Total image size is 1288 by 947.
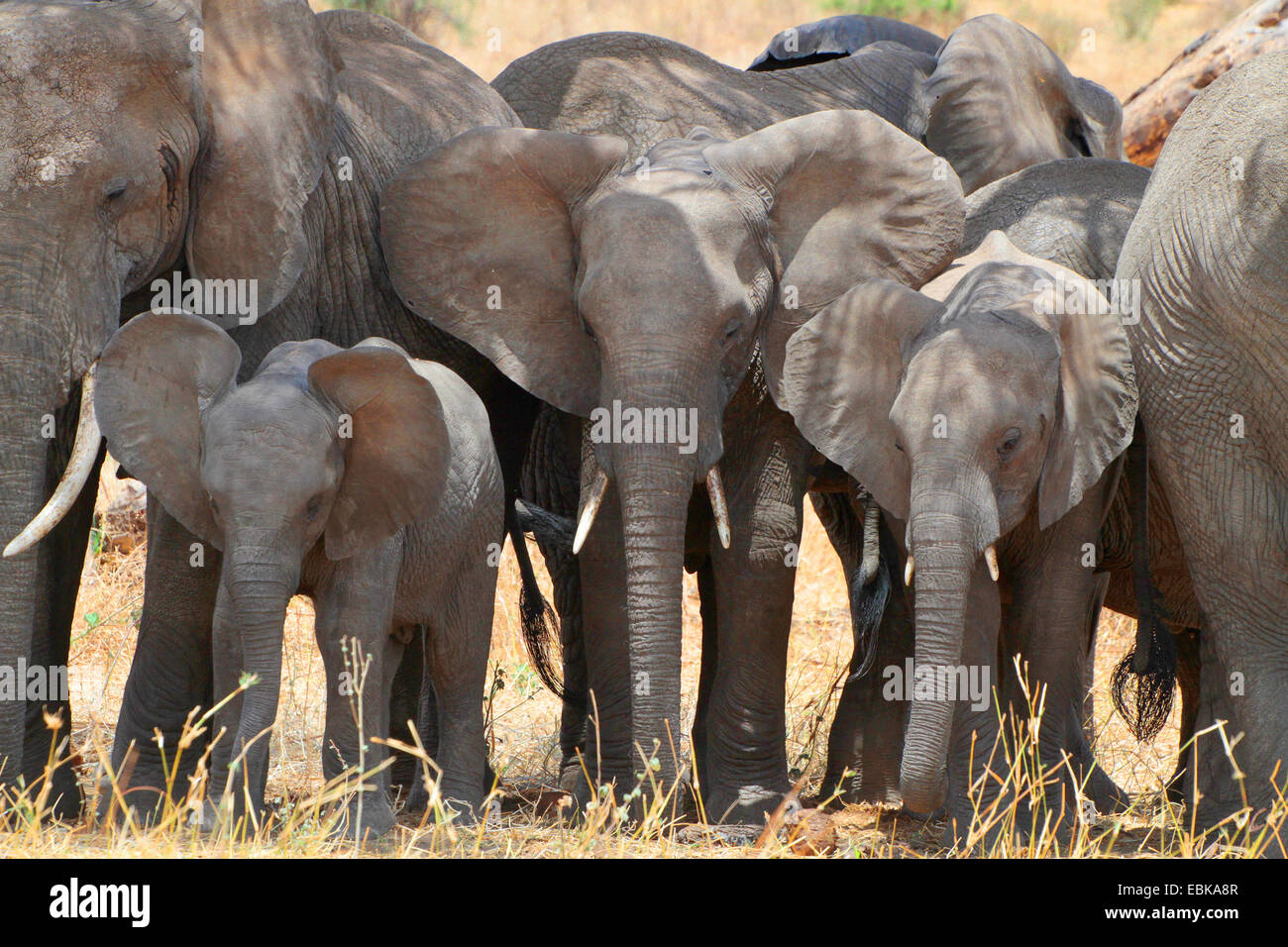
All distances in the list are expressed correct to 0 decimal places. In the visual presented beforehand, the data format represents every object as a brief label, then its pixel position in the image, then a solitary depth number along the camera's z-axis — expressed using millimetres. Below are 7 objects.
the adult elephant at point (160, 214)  10305
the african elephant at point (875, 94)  13992
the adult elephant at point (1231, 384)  10414
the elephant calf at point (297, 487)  9633
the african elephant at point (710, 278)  11406
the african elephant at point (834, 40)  18047
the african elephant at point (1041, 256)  12406
